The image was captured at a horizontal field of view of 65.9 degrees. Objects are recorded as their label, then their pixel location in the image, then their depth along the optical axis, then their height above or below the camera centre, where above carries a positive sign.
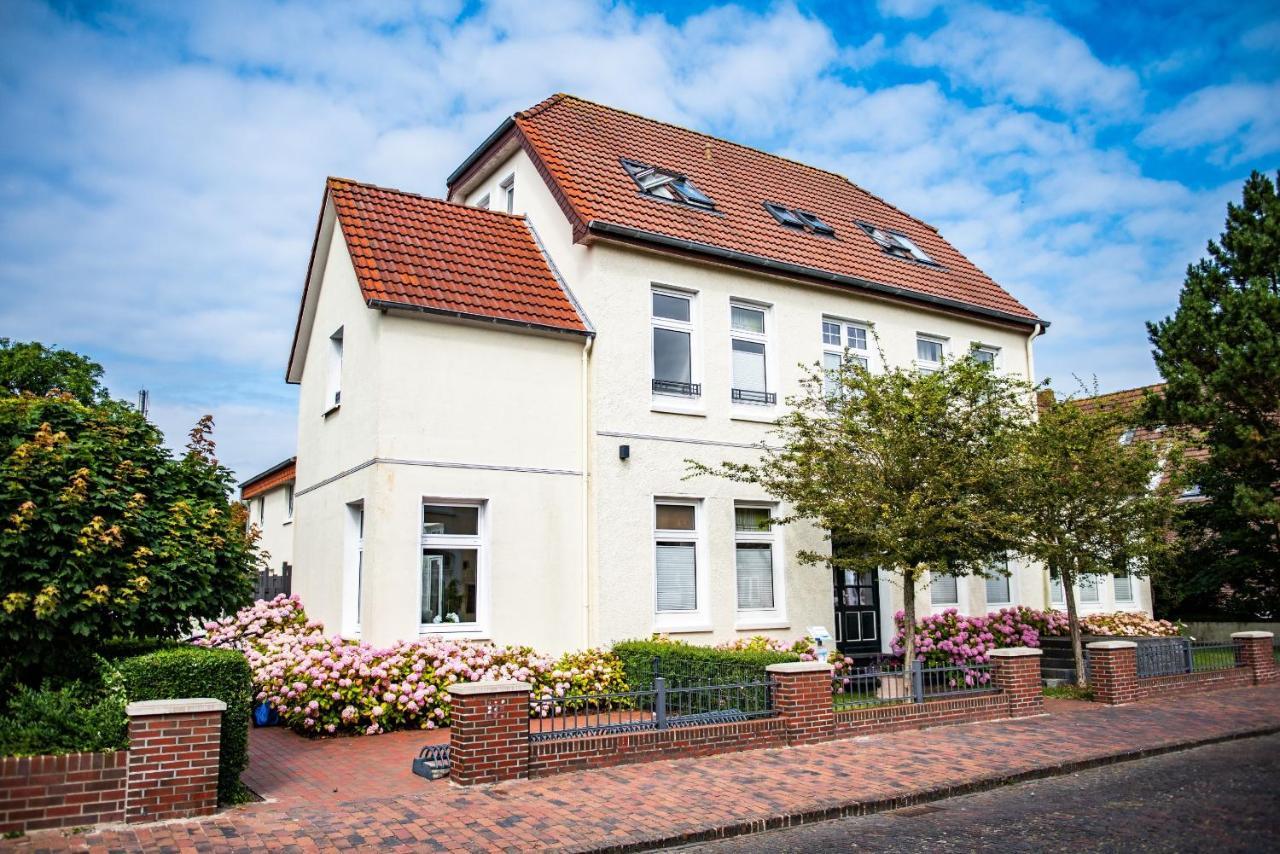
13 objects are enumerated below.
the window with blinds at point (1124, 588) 22.98 +0.20
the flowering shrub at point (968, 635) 16.88 -0.63
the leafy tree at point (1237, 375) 21.55 +4.81
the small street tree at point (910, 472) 13.23 +1.73
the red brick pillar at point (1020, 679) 12.97 -1.06
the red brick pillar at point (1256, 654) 16.47 -0.97
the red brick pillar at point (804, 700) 10.77 -1.08
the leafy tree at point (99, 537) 7.89 +0.61
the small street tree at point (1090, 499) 14.71 +1.45
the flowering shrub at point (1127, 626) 20.19 -0.61
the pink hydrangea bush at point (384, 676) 11.30 -0.85
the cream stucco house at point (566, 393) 13.34 +3.07
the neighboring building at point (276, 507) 21.69 +2.35
